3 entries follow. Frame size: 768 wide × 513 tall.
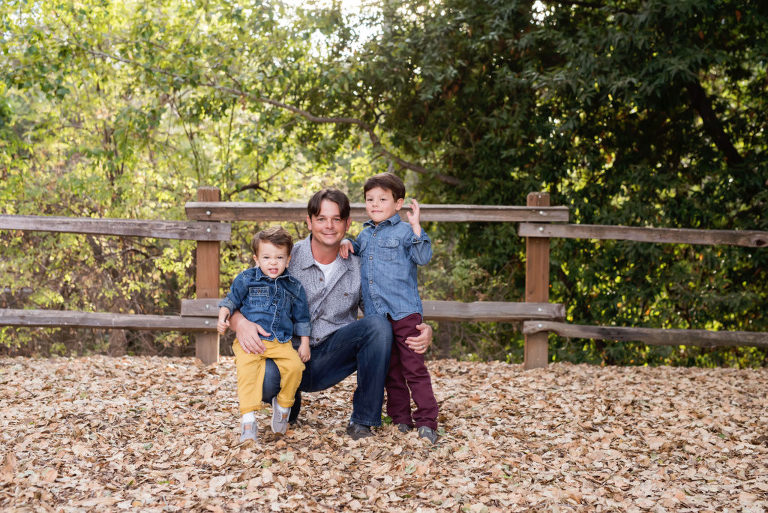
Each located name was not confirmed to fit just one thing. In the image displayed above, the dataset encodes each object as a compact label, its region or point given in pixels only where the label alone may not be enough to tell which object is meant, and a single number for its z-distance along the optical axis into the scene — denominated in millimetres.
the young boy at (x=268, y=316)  3469
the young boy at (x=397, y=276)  3703
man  3654
